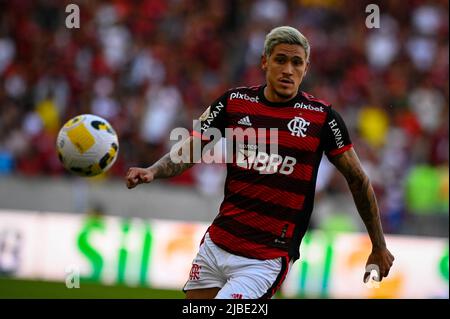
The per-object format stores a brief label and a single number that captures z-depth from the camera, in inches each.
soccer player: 481.1
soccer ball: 535.5
